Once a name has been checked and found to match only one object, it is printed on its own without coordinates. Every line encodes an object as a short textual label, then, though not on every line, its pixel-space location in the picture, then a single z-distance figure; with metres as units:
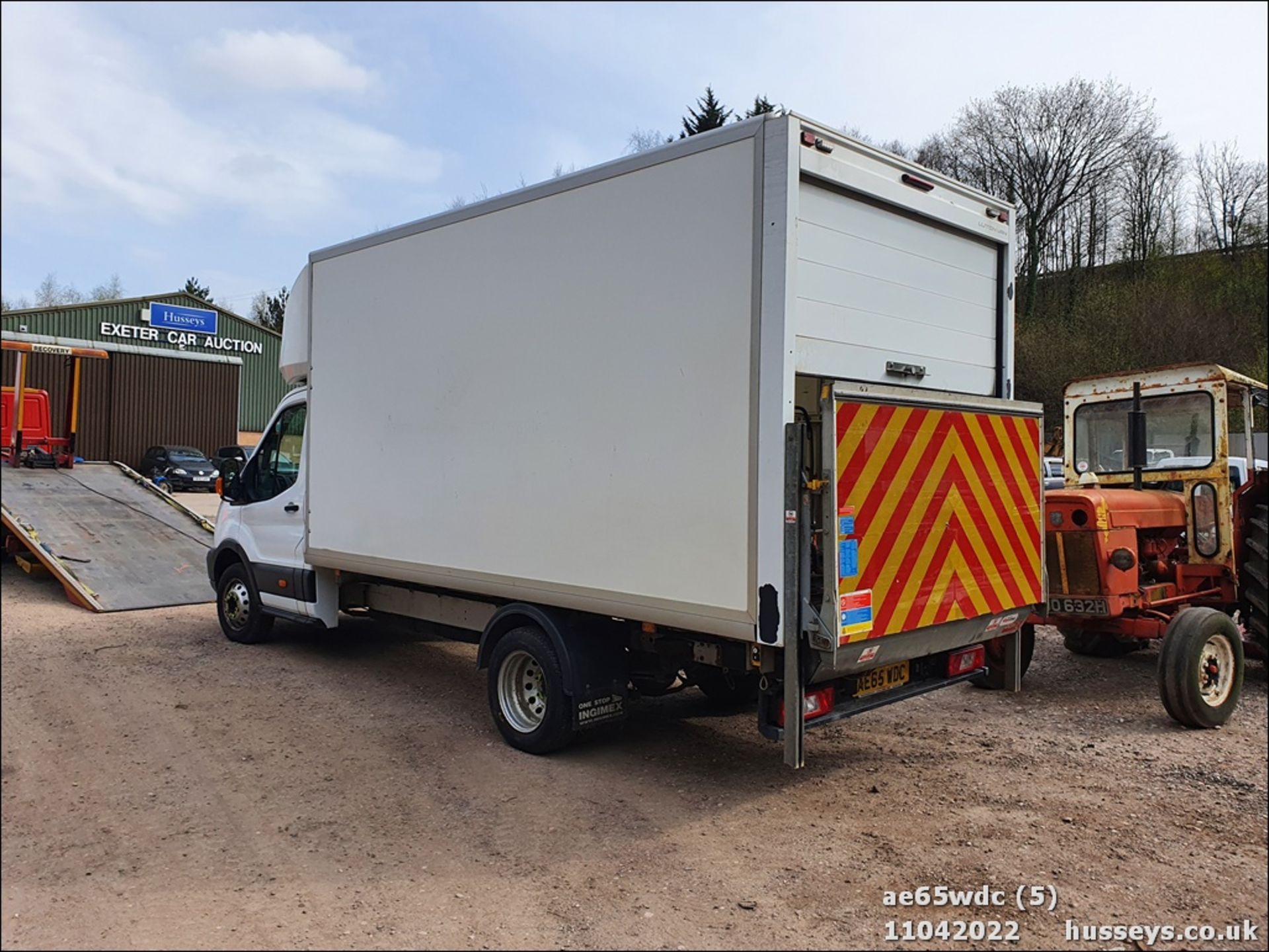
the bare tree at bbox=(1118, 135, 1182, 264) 27.97
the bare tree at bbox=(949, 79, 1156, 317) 28.05
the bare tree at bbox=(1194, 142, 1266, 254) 27.39
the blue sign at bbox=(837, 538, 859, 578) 4.29
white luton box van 4.31
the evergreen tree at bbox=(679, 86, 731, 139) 31.86
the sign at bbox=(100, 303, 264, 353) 32.53
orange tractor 6.31
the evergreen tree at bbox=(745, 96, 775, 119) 29.91
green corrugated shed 29.83
